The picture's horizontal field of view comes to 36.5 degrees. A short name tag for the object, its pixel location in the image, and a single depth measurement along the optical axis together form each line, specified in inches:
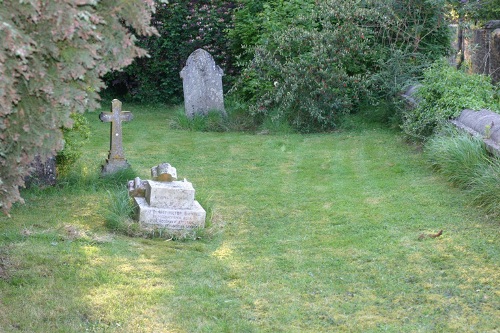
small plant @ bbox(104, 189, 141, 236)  297.1
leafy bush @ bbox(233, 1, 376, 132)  538.6
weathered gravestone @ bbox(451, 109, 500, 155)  356.3
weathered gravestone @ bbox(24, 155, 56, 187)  357.7
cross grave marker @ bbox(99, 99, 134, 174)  380.2
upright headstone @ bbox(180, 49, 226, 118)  593.6
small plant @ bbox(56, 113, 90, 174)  369.4
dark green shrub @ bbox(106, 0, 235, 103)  703.1
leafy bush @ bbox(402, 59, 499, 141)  434.9
